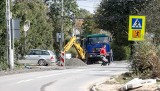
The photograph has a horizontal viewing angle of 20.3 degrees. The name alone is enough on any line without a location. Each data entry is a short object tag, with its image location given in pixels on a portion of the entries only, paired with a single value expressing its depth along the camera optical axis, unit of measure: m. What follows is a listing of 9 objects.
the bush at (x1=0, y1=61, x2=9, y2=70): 30.52
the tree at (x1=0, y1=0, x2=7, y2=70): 31.47
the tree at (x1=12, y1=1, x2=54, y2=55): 36.71
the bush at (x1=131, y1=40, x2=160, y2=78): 20.66
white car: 42.25
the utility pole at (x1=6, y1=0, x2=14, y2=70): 30.58
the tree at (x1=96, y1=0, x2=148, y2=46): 57.71
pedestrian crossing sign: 20.19
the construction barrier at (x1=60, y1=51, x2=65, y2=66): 37.91
